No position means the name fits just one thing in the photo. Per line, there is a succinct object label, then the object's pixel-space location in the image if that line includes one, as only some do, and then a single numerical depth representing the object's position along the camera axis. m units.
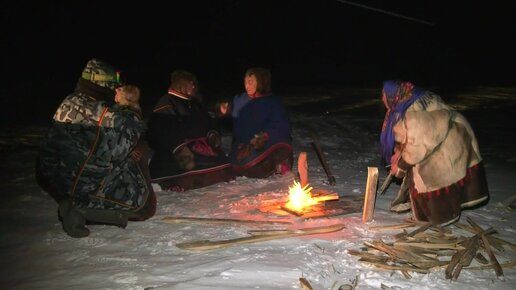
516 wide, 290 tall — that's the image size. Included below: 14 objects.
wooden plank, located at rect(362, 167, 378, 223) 4.71
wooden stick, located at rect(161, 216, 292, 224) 4.69
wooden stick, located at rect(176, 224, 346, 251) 4.10
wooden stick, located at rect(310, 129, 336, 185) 6.28
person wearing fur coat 4.41
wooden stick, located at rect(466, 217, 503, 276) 3.63
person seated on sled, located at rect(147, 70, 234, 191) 5.98
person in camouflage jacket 4.41
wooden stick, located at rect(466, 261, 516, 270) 3.71
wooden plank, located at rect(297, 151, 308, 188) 5.55
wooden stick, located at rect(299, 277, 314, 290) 3.34
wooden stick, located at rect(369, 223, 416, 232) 4.52
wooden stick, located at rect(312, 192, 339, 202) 5.30
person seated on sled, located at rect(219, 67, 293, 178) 6.61
